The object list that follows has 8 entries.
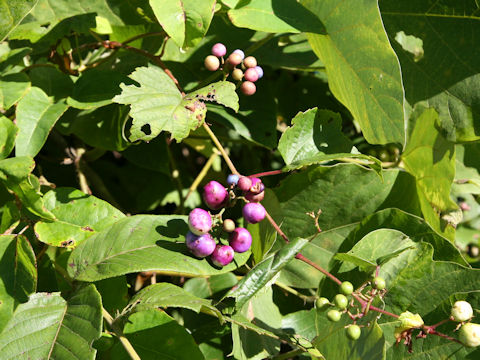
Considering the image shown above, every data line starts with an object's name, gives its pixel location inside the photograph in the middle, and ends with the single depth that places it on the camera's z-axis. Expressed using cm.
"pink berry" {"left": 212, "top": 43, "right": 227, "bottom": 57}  61
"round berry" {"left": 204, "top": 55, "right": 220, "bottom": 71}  61
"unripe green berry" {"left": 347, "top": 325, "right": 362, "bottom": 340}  57
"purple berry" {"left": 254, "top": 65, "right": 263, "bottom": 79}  61
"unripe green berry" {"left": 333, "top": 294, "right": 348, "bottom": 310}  58
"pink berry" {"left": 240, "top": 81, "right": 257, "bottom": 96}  61
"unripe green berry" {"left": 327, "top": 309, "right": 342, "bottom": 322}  58
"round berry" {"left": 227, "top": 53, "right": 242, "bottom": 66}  61
